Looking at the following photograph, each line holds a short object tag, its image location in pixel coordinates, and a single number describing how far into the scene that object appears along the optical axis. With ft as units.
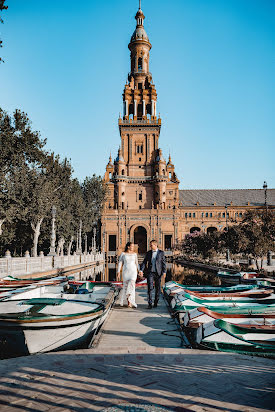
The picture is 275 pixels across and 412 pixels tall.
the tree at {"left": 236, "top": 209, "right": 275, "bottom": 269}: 89.92
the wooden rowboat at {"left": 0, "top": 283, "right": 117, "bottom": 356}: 23.00
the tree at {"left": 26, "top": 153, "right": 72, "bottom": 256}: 108.17
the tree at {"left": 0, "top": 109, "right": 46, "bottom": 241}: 96.78
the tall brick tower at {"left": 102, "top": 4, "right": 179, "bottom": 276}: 216.95
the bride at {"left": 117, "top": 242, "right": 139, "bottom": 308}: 31.60
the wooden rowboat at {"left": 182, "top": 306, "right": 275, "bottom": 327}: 26.89
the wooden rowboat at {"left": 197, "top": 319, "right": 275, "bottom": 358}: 21.43
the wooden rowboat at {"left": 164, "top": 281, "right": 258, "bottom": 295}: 46.24
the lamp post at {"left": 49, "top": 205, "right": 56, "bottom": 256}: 102.56
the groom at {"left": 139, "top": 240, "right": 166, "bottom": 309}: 33.55
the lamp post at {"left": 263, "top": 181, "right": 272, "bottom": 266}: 122.89
